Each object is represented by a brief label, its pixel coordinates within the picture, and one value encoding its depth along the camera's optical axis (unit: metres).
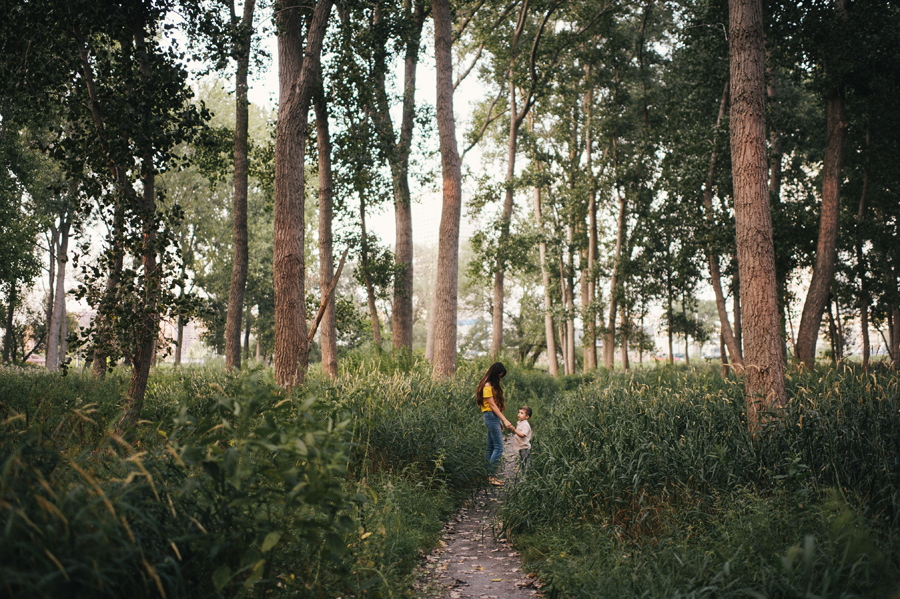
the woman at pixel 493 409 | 8.77
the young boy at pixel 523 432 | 8.55
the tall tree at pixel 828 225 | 14.02
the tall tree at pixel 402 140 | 14.27
